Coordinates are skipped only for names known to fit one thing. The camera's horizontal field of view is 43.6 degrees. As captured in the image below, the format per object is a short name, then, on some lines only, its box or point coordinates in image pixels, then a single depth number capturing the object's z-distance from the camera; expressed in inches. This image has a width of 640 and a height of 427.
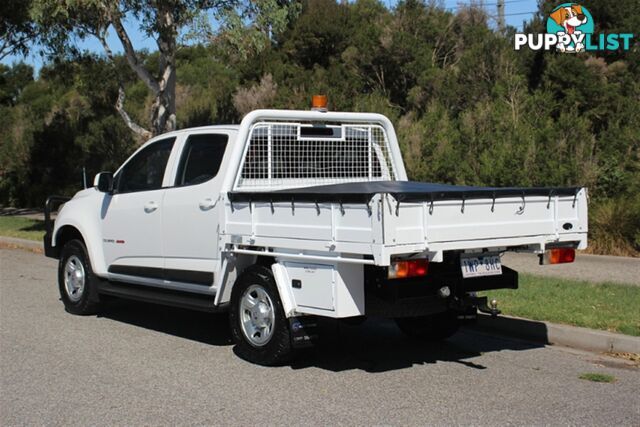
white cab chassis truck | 244.8
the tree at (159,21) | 634.8
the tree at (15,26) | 847.7
